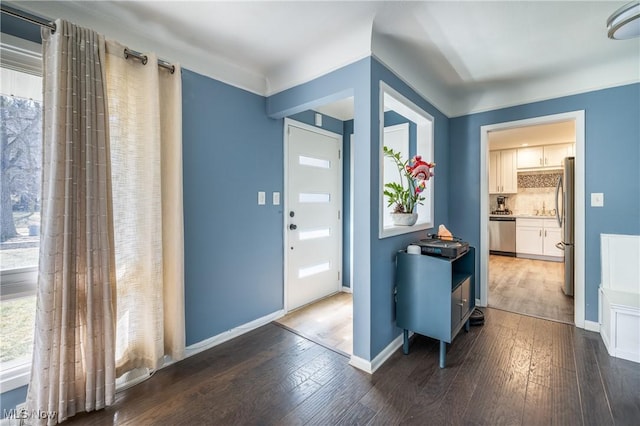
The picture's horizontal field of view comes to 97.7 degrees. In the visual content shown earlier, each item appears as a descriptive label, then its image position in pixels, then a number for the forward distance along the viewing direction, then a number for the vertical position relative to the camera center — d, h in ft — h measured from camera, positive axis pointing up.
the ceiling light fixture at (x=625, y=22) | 5.14 +3.61
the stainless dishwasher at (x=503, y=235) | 20.36 -1.92
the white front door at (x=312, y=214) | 10.24 -0.12
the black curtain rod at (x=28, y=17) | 4.71 +3.36
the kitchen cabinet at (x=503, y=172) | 20.75 +2.83
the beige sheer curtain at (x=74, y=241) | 4.87 -0.54
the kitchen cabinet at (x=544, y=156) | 18.98 +3.75
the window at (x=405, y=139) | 7.31 +2.67
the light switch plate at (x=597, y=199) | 8.64 +0.30
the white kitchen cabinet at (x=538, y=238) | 18.76 -1.97
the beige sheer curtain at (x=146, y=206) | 5.91 +0.12
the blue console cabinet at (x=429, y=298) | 6.81 -2.26
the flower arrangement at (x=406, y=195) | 8.32 +0.46
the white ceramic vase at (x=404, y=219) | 8.16 -0.27
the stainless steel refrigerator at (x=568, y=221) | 10.97 -0.50
